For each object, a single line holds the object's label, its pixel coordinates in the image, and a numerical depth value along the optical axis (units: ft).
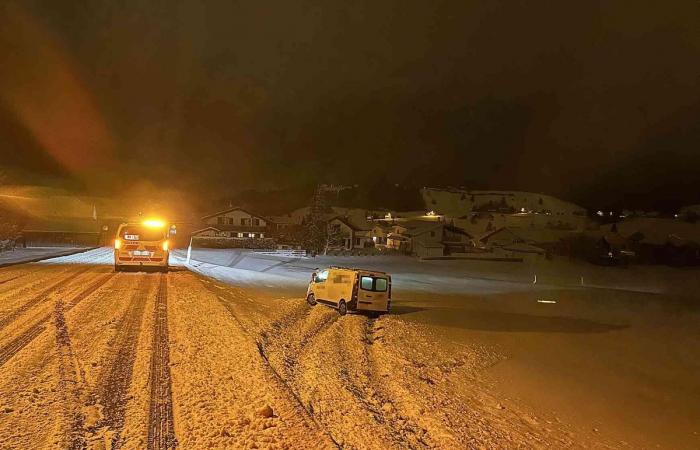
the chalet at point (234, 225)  239.09
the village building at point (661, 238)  245.86
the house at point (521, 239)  242.17
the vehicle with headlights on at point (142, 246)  70.33
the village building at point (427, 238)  226.17
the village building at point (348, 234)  229.45
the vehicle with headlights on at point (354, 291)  58.75
